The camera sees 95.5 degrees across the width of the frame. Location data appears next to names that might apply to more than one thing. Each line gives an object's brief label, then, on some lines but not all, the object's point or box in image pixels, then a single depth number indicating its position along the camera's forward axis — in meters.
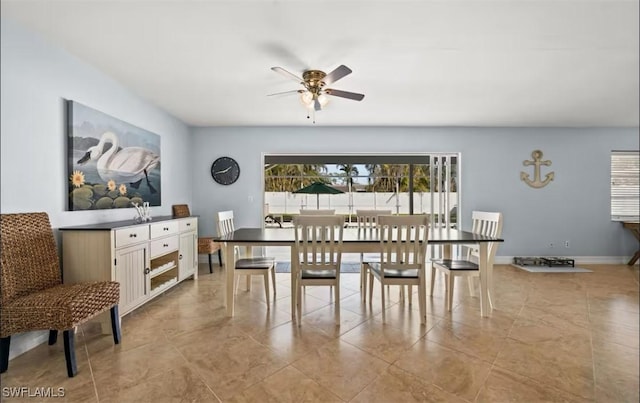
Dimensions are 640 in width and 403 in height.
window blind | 5.06
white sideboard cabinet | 2.32
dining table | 2.62
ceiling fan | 2.57
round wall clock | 5.04
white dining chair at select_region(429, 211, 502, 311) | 2.77
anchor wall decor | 5.05
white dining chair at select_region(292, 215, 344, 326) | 2.46
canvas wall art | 2.52
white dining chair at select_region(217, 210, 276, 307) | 2.86
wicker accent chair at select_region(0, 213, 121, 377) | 1.76
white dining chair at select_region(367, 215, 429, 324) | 2.48
